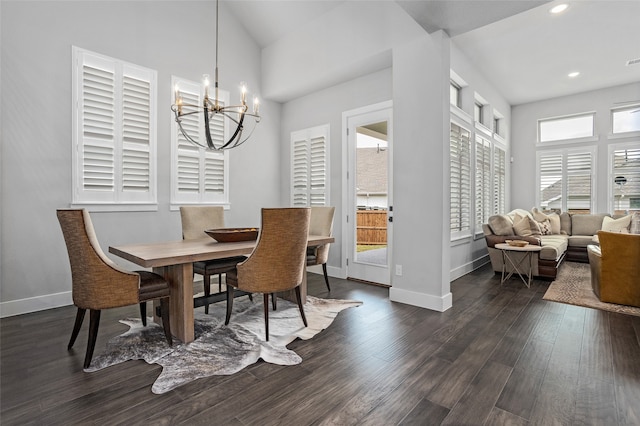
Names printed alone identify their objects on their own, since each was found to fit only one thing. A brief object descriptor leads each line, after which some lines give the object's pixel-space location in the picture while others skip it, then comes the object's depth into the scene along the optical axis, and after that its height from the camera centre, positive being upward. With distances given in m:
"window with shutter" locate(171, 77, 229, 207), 4.34 +0.67
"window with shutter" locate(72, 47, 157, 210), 3.57 +0.90
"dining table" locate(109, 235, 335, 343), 2.38 -0.37
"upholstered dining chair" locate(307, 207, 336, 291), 3.98 -0.23
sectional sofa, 4.59 -0.33
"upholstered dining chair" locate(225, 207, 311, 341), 2.55 -0.36
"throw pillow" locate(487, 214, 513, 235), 4.96 -0.19
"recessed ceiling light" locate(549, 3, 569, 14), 3.77 +2.43
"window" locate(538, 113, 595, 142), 6.71 +1.84
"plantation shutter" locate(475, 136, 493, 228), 5.57 +0.56
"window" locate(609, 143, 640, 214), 6.15 +0.69
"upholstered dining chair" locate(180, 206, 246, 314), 3.08 -0.16
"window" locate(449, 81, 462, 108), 4.89 +1.81
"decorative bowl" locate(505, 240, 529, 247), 4.48 -0.41
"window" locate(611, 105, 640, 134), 6.18 +1.82
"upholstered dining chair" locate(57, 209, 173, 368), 2.16 -0.46
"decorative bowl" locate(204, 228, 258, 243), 2.98 -0.23
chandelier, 2.71 +0.90
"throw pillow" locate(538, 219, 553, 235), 6.13 -0.26
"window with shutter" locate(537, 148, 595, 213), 6.68 +0.72
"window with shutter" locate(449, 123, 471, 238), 4.68 +0.48
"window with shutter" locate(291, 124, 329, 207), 4.99 +0.72
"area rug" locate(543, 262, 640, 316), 3.38 -0.96
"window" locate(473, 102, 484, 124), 5.84 +1.85
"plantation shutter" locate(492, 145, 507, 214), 6.41 +0.70
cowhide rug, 2.15 -1.03
